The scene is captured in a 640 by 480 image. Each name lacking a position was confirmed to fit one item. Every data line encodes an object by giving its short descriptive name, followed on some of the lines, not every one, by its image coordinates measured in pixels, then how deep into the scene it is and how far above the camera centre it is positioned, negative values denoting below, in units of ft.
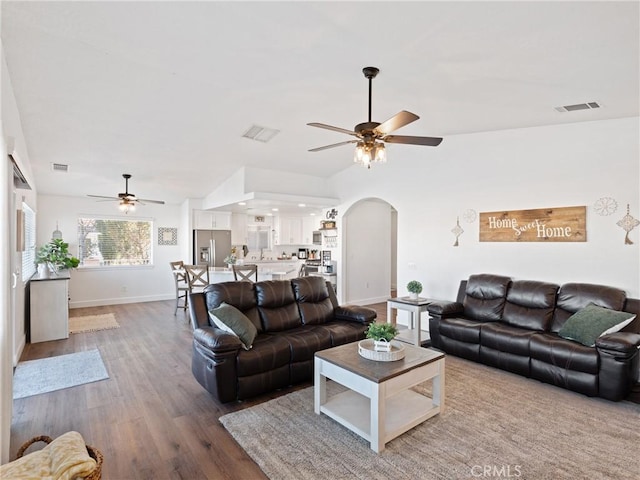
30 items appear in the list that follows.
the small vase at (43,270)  17.52 -1.62
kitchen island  21.94 -2.29
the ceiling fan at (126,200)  20.03 +2.31
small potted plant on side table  16.39 -2.32
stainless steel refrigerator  27.20 -0.62
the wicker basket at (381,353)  8.93 -3.03
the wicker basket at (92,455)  5.41 -3.78
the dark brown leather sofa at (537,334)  10.07 -3.36
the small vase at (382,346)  9.12 -2.86
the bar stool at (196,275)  20.45 -2.16
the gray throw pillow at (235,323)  10.48 -2.65
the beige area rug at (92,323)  18.62 -4.93
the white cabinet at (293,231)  30.19 +0.77
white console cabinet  16.47 -3.41
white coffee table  7.85 -3.82
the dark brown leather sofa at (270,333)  9.93 -3.28
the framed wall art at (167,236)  27.71 +0.27
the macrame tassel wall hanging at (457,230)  17.29 +0.51
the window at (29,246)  17.58 -0.40
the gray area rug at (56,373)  11.30 -4.93
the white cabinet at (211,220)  27.17 +1.58
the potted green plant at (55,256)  17.96 -0.95
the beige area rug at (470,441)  7.20 -4.85
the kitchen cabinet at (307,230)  30.83 +0.87
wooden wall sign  13.64 +0.66
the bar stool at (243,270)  20.25 -1.86
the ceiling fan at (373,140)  9.69 +2.95
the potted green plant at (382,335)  9.09 -2.55
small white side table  15.33 -3.20
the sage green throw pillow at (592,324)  10.71 -2.70
